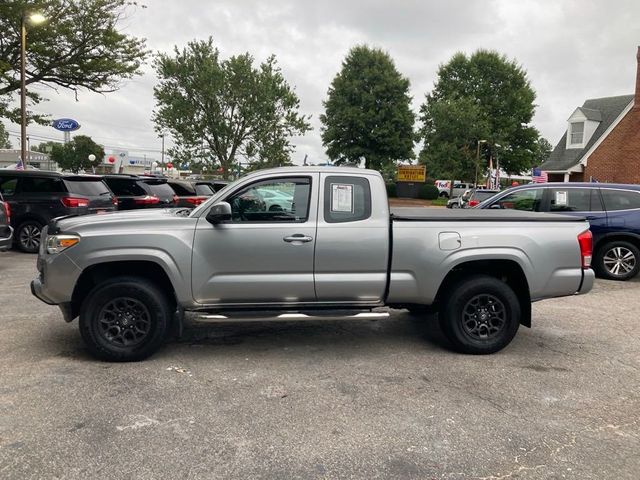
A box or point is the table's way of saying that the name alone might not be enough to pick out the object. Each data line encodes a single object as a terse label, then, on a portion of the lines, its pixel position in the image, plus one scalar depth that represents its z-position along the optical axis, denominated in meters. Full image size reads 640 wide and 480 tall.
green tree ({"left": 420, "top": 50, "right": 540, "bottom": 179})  45.47
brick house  28.25
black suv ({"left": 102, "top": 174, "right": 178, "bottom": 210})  13.48
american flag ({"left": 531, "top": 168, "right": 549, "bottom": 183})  32.20
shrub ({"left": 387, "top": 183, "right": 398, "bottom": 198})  44.61
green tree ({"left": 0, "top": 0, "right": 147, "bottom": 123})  18.56
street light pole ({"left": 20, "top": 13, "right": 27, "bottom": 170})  16.98
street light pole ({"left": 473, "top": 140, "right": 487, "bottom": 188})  41.28
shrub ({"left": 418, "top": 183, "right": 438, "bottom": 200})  43.41
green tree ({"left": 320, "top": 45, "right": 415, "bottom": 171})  43.53
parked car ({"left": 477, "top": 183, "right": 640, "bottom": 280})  9.12
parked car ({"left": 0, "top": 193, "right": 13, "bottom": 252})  8.53
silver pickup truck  4.61
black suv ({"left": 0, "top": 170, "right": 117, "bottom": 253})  10.98
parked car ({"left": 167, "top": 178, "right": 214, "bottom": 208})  14.41
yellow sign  43.91
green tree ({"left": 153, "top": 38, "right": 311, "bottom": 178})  28.73
